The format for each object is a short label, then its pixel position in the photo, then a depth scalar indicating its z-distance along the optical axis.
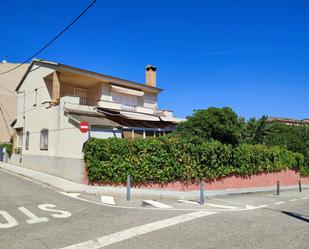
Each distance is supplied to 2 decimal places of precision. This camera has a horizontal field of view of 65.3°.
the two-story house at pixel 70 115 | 13.60
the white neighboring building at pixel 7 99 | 28.89
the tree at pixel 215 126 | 14.34
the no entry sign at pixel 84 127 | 11.99
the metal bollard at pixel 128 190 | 9.39
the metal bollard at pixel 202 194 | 9.22
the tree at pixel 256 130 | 19.77
